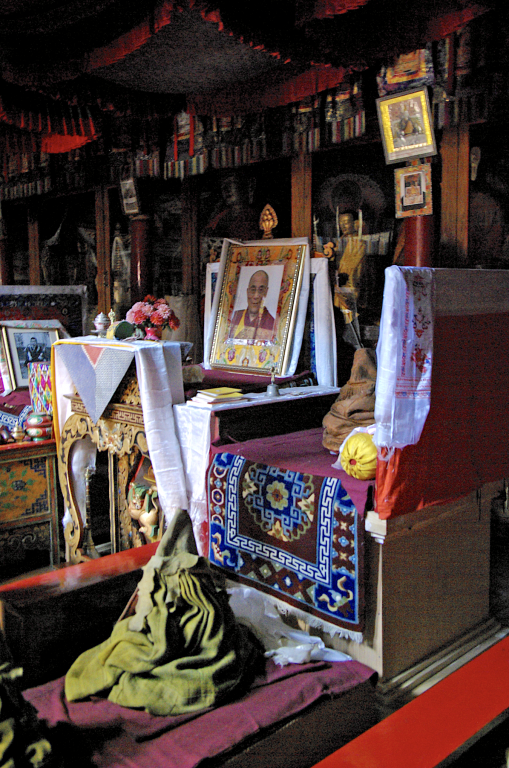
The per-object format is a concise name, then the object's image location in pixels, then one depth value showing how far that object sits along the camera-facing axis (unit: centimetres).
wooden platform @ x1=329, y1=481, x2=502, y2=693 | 295
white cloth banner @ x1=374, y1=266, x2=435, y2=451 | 276
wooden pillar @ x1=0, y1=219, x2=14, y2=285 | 932
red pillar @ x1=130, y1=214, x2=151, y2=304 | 661
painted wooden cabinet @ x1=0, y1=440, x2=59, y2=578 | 443
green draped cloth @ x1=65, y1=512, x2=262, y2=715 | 222
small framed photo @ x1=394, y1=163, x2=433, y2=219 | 430
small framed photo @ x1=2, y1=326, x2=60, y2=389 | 547
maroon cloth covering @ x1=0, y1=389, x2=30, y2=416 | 526
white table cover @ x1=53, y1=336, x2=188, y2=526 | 395
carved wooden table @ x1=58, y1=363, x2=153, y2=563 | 421
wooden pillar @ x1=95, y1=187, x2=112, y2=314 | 735
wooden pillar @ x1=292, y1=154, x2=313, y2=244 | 526
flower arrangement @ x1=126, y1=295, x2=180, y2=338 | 451
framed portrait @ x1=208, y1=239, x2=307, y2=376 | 499
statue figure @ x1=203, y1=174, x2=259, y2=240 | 584
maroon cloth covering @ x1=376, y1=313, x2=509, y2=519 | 292
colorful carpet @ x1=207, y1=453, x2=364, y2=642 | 299
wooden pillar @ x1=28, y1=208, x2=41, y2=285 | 876
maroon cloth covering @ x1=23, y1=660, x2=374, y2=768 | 203
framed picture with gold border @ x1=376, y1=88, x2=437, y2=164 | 413
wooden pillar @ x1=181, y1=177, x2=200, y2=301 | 634
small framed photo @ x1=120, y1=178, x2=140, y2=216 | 652
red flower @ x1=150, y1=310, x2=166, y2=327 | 453
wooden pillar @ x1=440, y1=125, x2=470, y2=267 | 427
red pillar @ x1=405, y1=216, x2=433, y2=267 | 430
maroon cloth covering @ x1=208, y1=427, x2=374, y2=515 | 301
